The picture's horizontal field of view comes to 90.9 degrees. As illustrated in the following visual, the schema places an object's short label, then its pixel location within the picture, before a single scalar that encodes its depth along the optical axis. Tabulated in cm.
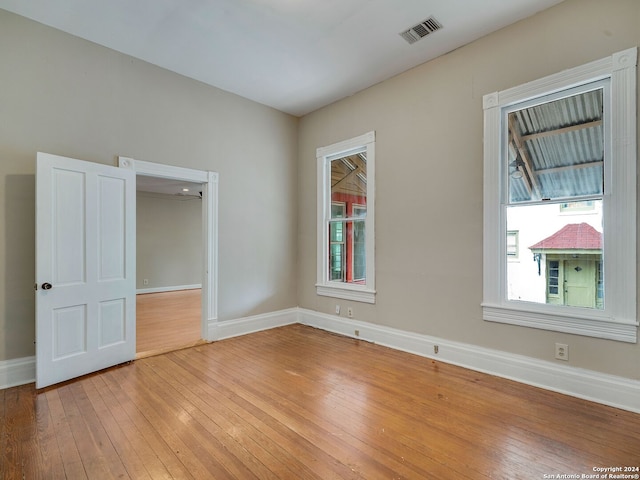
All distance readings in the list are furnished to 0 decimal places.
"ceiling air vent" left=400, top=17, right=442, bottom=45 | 296
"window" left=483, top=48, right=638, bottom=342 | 246
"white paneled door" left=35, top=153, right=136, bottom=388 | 282
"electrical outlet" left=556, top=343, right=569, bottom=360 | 269
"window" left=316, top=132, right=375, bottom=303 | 418
